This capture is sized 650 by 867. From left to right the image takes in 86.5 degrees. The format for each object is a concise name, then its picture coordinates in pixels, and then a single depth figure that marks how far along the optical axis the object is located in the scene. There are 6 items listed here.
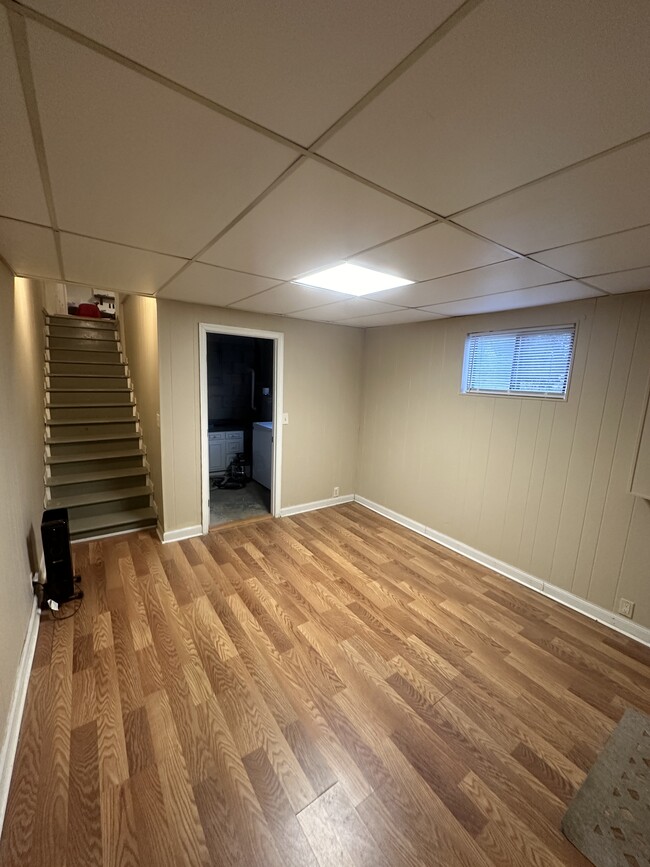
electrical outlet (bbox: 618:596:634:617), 2.42
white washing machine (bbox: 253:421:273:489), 4.90
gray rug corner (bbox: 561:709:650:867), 1.30
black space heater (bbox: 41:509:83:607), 2.37
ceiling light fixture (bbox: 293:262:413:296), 2.08
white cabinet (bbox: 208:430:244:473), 5.49
